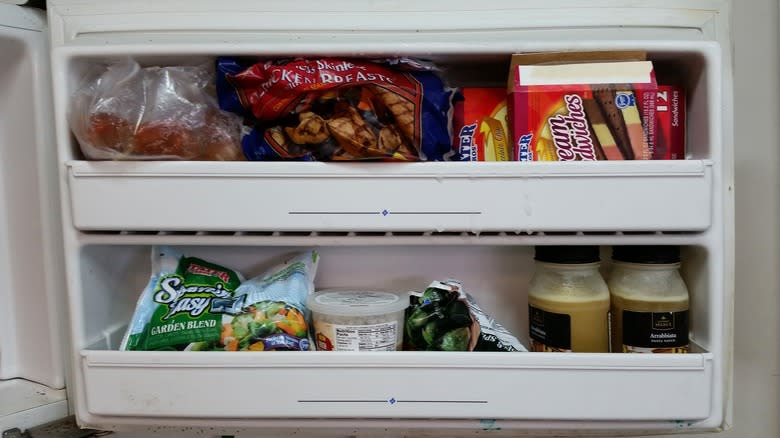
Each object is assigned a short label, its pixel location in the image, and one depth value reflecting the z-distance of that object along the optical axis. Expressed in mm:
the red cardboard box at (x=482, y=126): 780
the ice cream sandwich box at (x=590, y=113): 732
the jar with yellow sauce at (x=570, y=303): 762
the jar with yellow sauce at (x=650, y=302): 751
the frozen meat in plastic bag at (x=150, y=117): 722
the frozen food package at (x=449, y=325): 770
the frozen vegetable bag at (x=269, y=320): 769
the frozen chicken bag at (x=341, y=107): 718
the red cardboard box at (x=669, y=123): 740
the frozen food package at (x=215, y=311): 774
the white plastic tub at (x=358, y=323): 750
